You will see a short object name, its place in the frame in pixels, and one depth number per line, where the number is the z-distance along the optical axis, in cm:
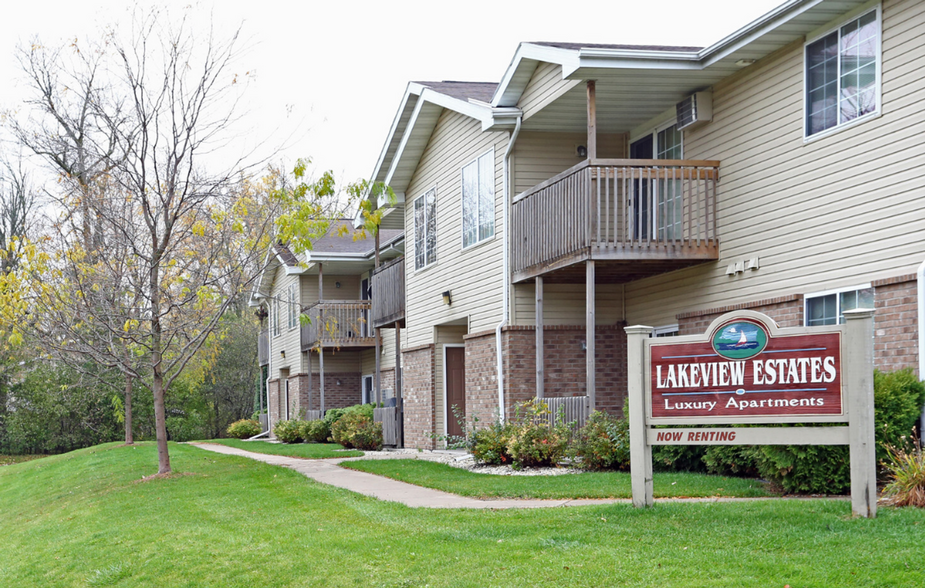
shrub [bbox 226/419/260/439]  3853
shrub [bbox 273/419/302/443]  2967
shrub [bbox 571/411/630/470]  1262
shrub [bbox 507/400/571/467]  1373
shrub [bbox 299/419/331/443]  2806
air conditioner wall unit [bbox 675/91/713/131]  1403
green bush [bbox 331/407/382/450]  2325
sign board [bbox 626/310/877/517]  754
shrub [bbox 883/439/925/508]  814
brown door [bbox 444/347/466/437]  2066
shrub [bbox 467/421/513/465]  1469
